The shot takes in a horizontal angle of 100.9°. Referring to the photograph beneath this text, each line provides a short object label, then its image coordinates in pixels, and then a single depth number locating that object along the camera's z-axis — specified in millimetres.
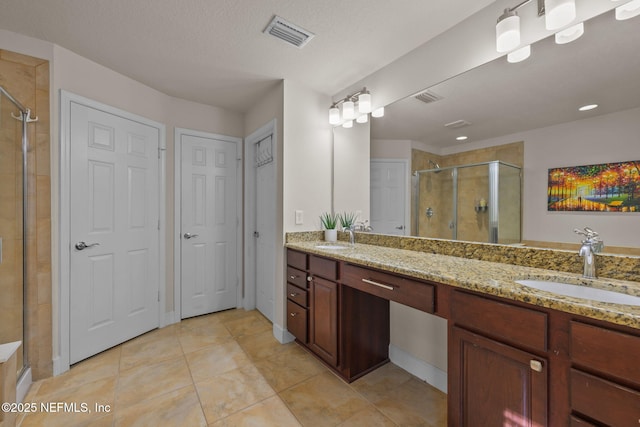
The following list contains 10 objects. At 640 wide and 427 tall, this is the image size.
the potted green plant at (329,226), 2428
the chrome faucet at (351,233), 2291
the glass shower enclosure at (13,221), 1641
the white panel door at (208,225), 2805
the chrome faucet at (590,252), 1090
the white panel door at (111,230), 2027
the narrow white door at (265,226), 2693
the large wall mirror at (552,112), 1114
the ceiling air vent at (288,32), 1665
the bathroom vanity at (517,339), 736
